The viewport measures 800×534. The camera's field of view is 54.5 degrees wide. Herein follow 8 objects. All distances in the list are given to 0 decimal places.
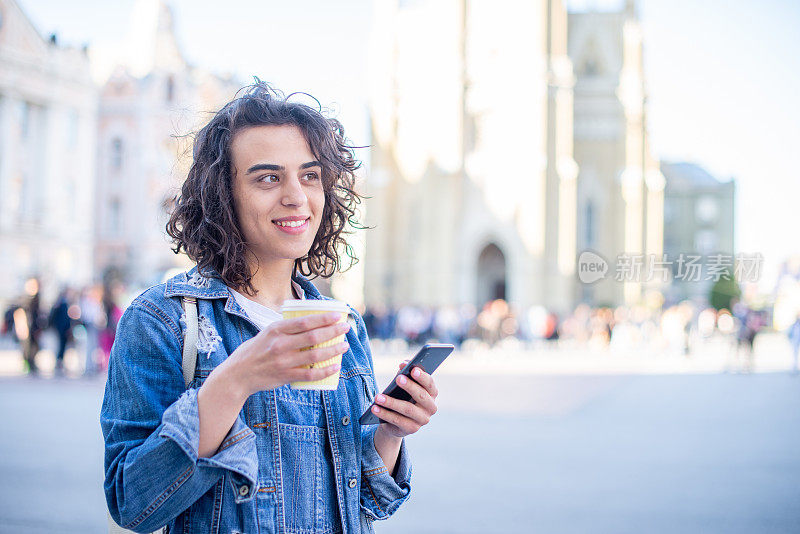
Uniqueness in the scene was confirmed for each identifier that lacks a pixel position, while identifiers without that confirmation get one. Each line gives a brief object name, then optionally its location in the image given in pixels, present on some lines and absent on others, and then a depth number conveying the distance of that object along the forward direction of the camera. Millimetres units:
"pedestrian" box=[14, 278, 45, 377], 14508
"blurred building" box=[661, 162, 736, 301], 63000
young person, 1695
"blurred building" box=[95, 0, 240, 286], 40500
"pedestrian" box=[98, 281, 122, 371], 14180
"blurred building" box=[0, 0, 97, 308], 30906
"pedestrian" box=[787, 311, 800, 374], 17266
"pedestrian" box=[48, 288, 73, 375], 14945
